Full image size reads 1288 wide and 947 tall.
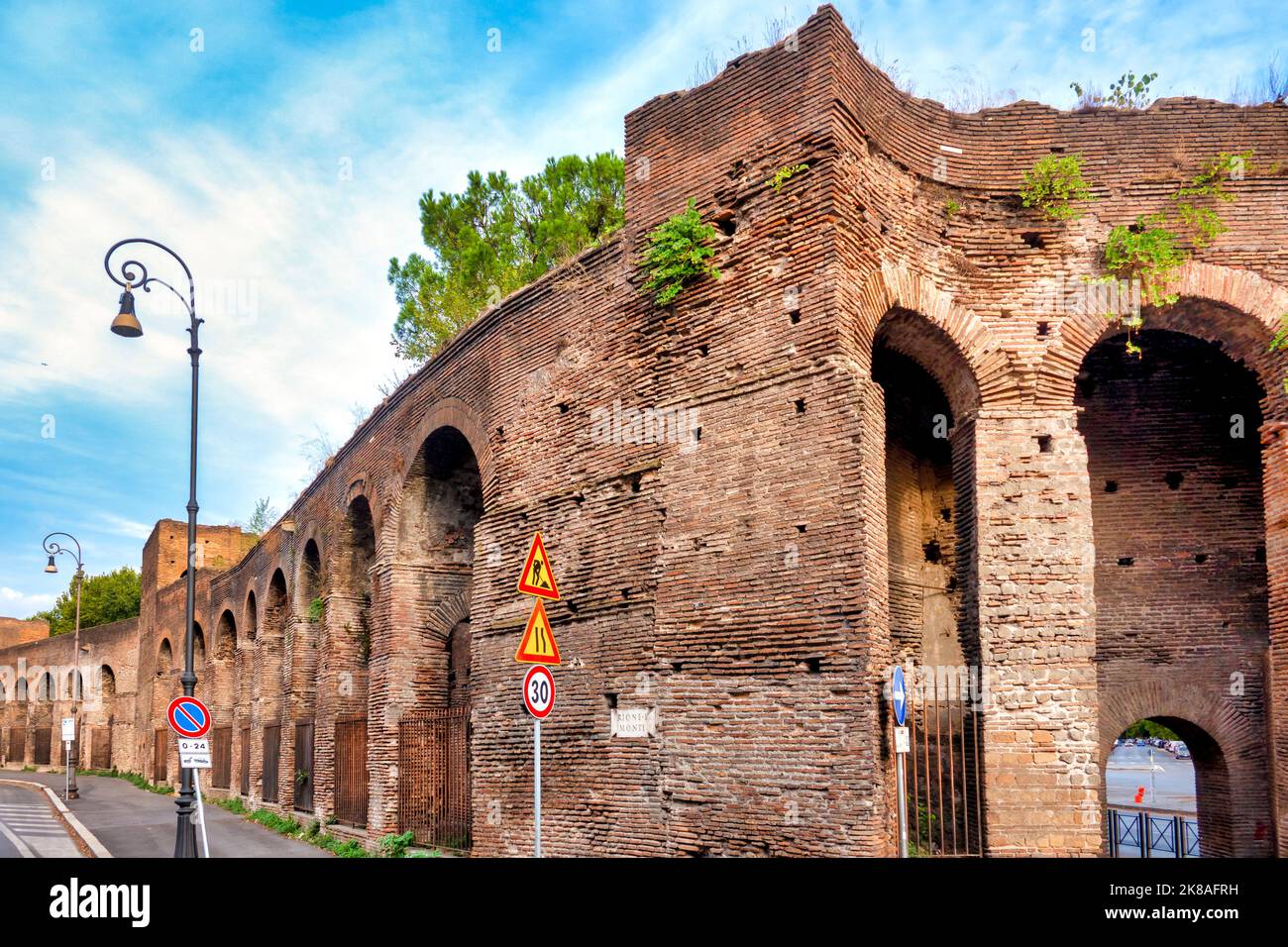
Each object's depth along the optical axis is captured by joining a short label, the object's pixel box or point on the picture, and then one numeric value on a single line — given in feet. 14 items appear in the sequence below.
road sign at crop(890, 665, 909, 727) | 25.66
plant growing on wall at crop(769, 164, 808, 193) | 29.55
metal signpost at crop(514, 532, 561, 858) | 24.54
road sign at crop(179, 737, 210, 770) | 32.35
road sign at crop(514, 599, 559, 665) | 24.93
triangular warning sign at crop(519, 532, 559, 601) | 25.36
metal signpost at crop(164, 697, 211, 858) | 32.60
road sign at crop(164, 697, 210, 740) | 32.91
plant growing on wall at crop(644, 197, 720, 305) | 31.73
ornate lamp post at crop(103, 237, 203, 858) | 35.53
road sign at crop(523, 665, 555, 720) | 24.41
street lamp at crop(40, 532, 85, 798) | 88.56
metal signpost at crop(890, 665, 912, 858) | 25.62
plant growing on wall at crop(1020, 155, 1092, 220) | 31.71
